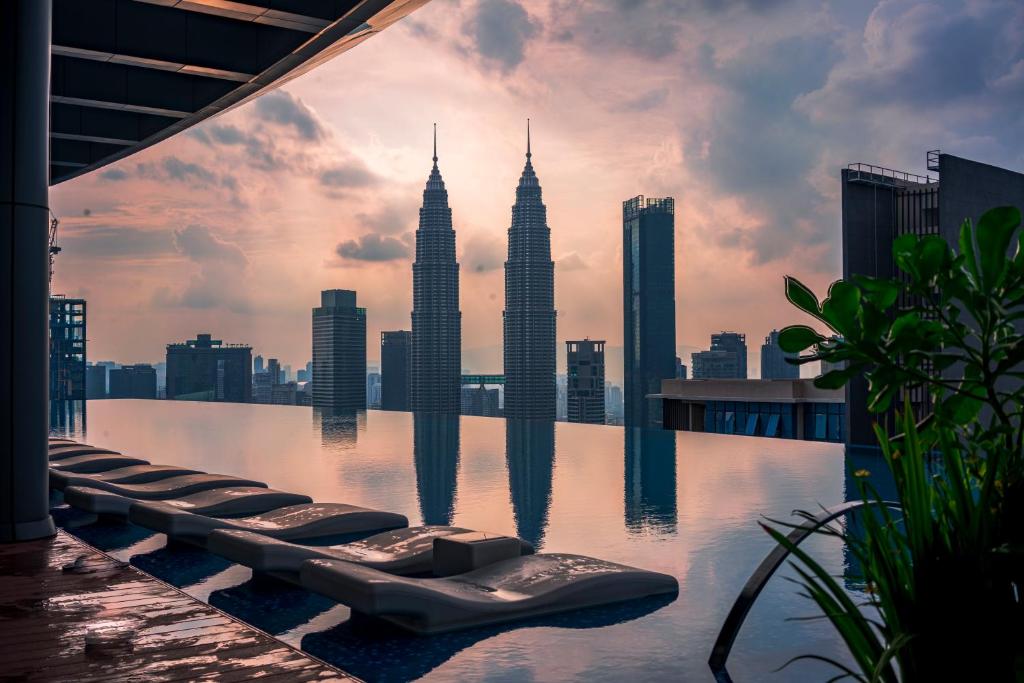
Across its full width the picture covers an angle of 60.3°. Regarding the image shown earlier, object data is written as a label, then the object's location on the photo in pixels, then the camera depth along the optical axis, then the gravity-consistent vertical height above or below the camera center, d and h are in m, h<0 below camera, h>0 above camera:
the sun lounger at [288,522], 7.96 -1.53
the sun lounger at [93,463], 13.26 -1.48
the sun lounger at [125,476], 11.42 -1.47
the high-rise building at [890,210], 19.67 +3.52
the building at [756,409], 28.94 -1.55
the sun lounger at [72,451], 14.55 -1.40
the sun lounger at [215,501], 9.27 -1.49
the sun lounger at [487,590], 5.43 -1.53
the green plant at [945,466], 1.89 -0.24
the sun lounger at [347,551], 6.57 -1.48
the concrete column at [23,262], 6.96 +0.85
